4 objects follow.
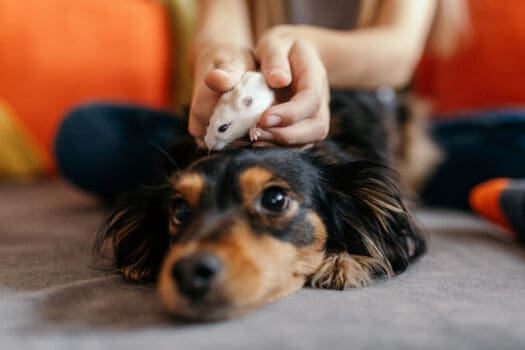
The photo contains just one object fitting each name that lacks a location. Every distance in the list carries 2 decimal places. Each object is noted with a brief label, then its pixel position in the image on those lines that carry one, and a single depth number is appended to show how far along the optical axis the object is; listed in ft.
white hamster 1.08
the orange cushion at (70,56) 2.28
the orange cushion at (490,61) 2.17
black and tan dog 0.87
